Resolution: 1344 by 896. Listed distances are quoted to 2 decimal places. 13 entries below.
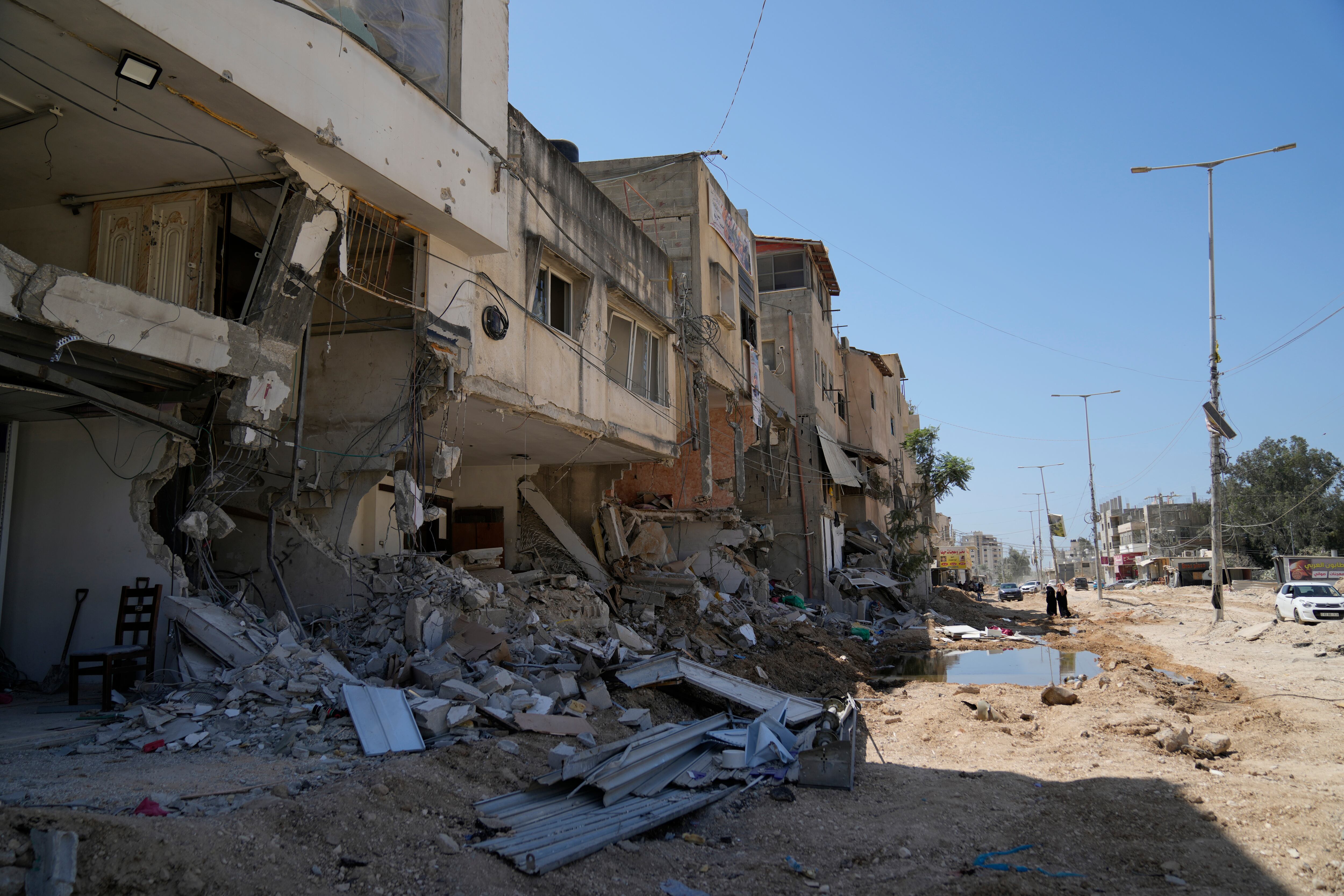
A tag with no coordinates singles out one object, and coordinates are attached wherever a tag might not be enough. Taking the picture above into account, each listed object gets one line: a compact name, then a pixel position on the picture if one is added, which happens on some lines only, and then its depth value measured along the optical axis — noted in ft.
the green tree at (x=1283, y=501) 159.43
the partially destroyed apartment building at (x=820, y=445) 78.89
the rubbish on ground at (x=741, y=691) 30.12
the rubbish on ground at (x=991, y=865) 16.26
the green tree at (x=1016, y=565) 526.98
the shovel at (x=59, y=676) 25.27
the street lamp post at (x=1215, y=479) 73.87
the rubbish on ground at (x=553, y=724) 22.81
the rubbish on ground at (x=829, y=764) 22.81
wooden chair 21.65
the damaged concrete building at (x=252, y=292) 20.42
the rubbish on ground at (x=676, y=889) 14.93
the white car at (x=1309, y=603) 69.77
